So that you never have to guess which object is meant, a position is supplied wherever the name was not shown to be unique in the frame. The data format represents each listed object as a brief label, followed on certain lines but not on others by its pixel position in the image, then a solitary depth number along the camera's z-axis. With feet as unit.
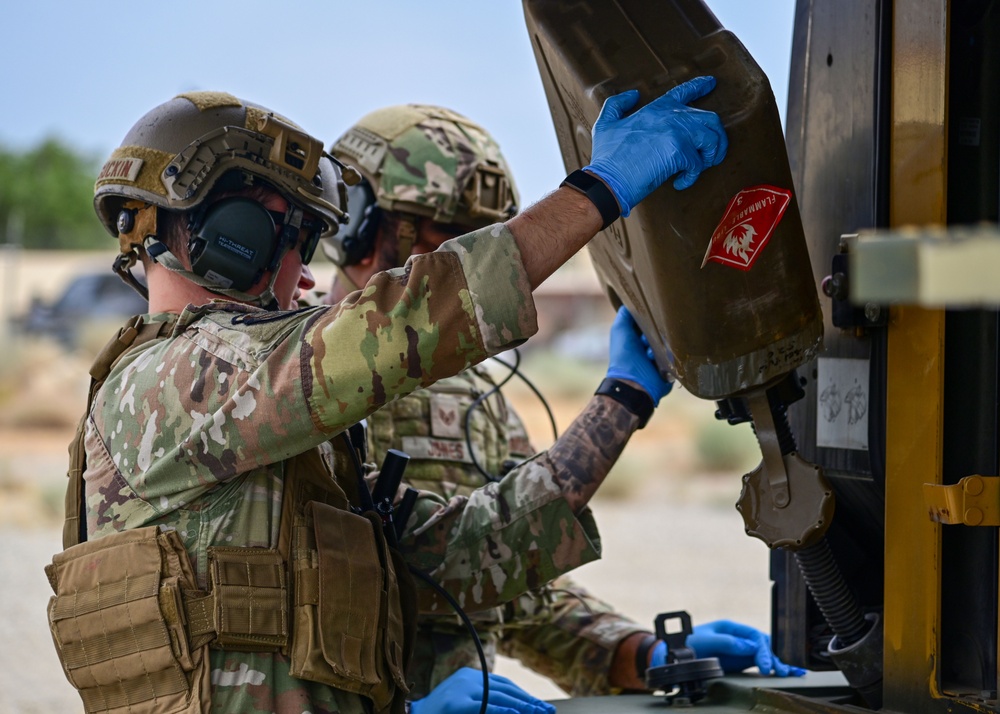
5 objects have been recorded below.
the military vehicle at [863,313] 13.41
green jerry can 13.37
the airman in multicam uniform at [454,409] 21.18
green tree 229.45
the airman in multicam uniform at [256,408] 12.84
